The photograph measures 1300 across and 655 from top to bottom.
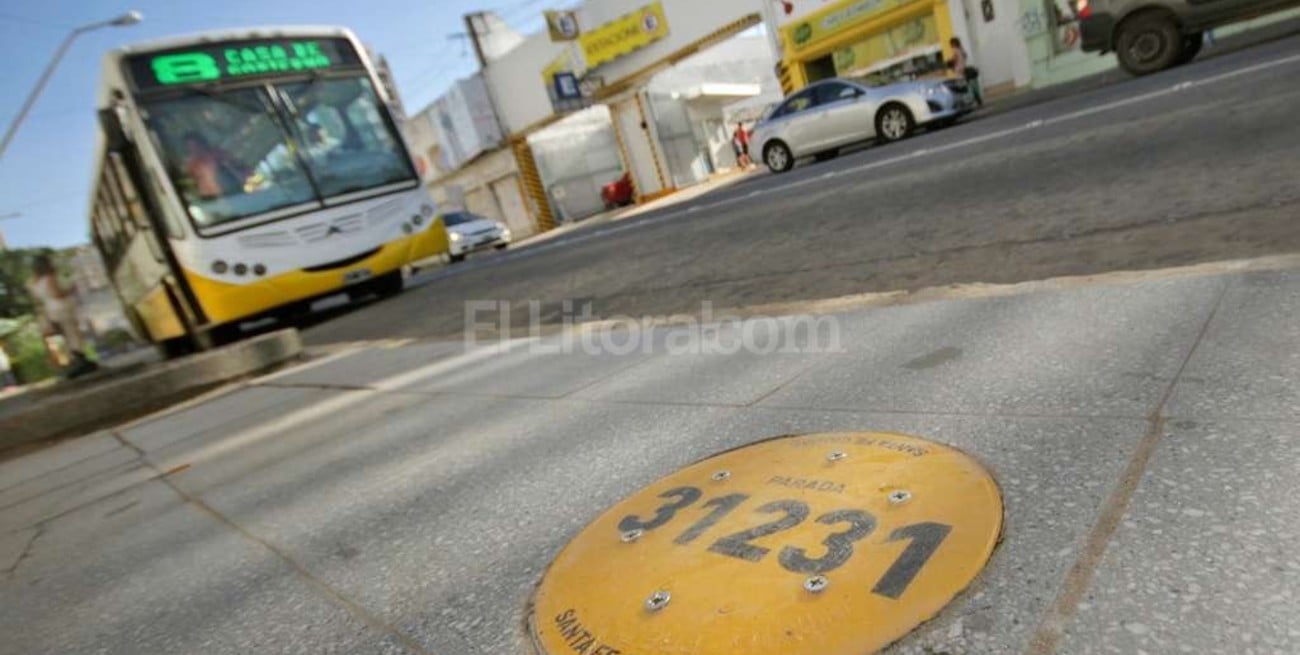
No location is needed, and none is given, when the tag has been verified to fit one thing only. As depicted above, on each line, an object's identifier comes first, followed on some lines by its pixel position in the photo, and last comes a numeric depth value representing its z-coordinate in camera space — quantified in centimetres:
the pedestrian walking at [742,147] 2694
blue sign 2448
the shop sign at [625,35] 2277
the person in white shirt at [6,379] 2825
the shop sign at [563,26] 2417
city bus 785
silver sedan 1194
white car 2044
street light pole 1402
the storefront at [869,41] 1831
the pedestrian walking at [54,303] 877
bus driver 792
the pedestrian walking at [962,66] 1571
